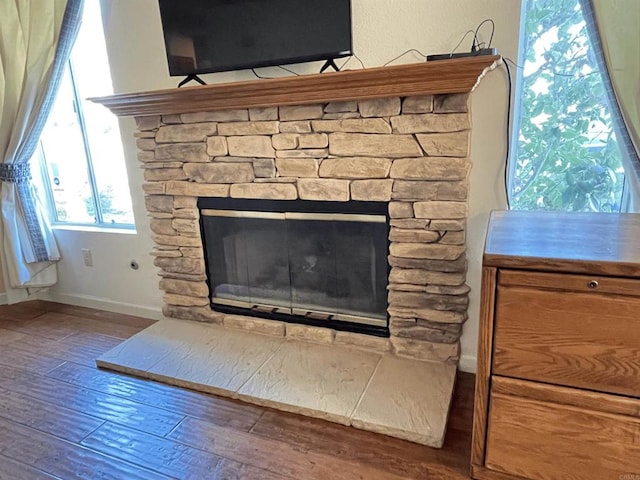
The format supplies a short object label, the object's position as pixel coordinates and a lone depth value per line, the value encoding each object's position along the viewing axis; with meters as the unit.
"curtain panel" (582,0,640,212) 1.40
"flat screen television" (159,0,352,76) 1.67
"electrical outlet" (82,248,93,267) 2.78
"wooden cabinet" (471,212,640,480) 1.06
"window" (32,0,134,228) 2.53
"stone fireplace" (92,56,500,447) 1.67
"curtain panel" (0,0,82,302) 2.33
